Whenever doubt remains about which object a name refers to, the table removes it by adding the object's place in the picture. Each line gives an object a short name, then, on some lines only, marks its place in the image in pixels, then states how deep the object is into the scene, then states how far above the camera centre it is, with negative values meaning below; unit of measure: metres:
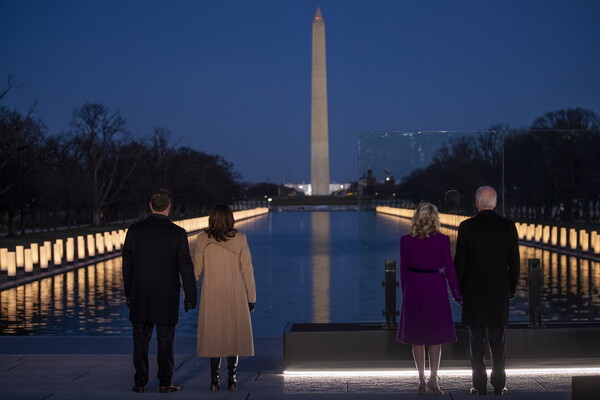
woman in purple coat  7.56 -0.91
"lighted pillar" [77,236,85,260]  28.68 -2.16
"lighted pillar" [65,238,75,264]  26.70 -2.06
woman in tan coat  7.77 -1.01
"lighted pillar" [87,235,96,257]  29.49 -2.12
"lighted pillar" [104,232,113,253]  31.73 -2.14
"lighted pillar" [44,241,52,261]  24.61 -1.78
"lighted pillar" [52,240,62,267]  25.41 -2.07
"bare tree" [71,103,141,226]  56.62 +1.56
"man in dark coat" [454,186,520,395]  7.58 -0.84
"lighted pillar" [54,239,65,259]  25.60 -1.82
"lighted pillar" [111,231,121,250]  33.12 -2.14
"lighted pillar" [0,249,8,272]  22.50 -1.93
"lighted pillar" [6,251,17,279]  21.65 -1.99
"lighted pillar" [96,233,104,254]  30.64 -2.10
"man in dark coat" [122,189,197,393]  7.63 -0.83
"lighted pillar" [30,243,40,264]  24.24 -1.91
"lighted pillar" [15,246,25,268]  22.94 -1.88
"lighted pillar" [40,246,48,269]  24.09 -2.03
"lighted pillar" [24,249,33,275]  22.52 -1.98
